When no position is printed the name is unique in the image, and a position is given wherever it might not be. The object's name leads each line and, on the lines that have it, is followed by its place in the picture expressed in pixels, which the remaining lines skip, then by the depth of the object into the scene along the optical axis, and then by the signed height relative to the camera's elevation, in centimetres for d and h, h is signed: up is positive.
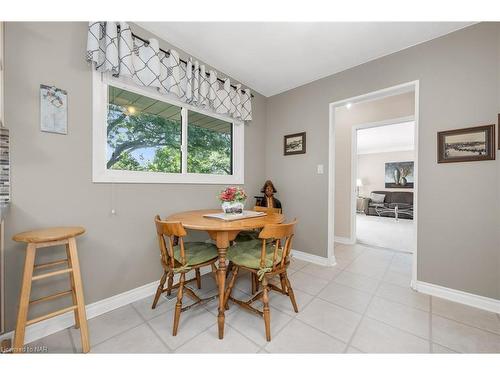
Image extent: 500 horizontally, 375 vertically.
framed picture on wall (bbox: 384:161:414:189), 702 +43
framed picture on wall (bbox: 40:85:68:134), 133 +51
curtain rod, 169 +127
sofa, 621 -60
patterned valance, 150 +107
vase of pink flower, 181 -13
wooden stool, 106 -50
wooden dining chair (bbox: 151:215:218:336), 133 -54
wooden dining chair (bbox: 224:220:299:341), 132 -55
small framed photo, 284 +62
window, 162 +49
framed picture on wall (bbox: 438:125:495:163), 167 +38
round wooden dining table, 135 -30
